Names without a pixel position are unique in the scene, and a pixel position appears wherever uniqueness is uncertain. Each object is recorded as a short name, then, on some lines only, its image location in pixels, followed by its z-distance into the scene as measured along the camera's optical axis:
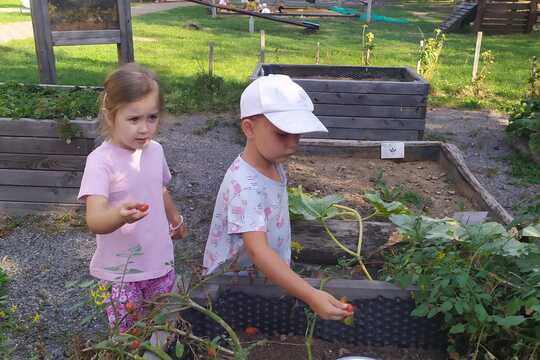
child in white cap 1.60
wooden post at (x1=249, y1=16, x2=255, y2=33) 15.81
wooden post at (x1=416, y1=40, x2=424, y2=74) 8.40
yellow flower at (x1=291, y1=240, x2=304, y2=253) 2.39
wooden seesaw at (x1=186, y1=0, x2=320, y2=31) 15.10
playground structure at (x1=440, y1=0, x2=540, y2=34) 16.14
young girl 2.04
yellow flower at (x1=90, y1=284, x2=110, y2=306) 1.49
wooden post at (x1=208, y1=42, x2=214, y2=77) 7.82
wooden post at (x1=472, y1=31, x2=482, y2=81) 8.67
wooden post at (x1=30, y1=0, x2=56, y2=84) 4.90
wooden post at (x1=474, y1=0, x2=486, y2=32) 16.18
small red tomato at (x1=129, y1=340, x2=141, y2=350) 1.37
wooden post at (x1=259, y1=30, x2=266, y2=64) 7.77
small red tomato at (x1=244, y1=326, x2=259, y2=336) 1.84
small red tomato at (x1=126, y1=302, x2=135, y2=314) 1.50
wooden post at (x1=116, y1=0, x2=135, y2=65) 5.27
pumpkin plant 2.45
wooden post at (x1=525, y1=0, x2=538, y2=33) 16.03
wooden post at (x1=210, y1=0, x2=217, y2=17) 19.35
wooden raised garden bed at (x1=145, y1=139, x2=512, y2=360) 1.81
